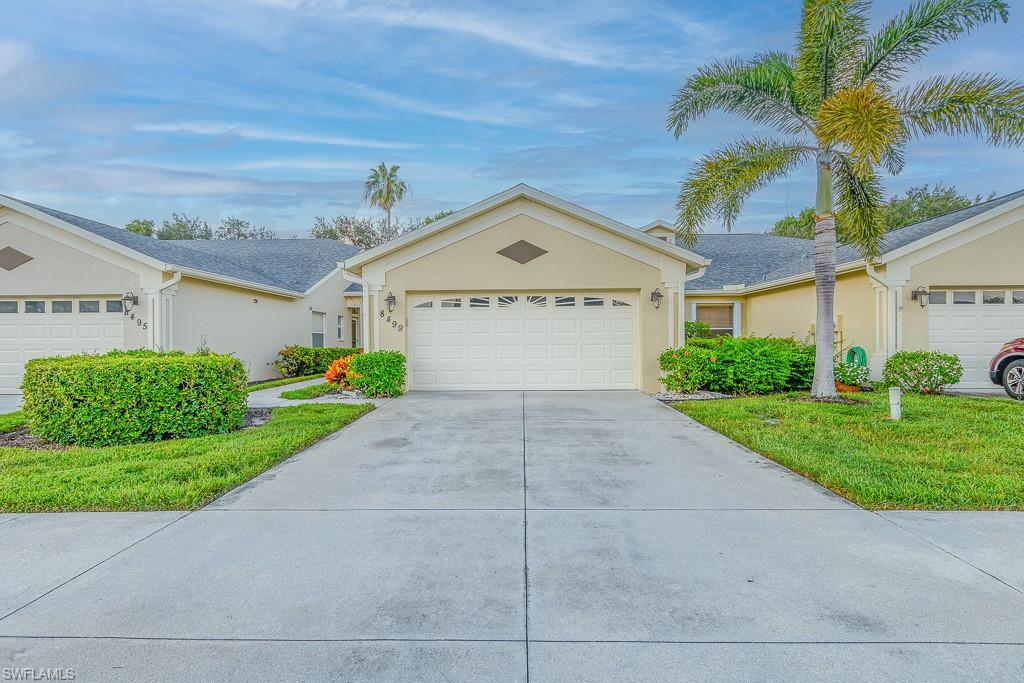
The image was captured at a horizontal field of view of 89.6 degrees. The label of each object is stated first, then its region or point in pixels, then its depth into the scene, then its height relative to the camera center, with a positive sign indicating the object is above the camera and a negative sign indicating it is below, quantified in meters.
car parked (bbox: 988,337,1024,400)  9.71 -0.69
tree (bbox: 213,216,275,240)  40.34 +8.75
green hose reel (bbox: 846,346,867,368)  11.92 -0.55
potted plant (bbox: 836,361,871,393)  11.20 -0.93
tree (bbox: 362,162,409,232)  33.59 +10.05
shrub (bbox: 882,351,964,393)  10.05 -0.75
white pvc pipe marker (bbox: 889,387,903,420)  7.28 -0.99
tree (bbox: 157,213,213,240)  38.72 +8.61
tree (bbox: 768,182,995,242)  28.20 +7.20
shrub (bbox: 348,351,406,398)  10.68 -0.71
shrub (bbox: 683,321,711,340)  15.71 +0.19
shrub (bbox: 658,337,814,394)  10.63 -0.67
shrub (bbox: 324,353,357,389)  11.59 -0.75
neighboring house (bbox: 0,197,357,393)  11.92 +1.24
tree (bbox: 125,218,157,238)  36.41 +8.32
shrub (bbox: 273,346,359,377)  16.25 -0.67
